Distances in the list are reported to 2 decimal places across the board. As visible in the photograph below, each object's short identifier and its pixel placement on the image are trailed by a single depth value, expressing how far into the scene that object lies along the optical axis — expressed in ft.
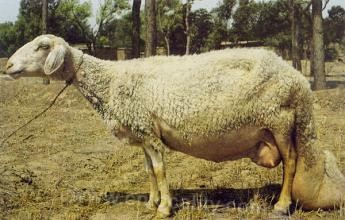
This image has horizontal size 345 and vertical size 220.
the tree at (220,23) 155.02
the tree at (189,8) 106.91
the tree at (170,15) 152.35
